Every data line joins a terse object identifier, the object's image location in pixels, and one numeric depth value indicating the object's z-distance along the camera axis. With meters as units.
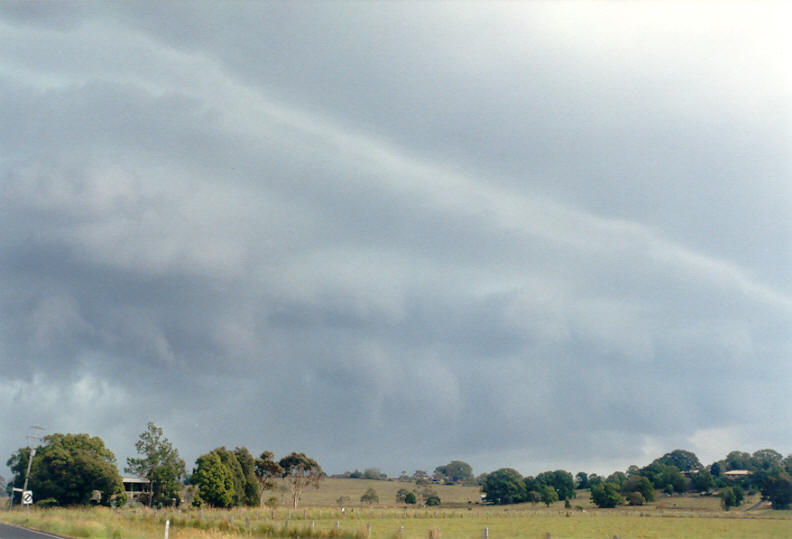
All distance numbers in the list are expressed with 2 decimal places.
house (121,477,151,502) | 106.18
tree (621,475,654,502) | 148.62
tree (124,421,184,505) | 98.19
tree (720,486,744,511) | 133.38
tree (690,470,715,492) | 164.12
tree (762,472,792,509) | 127.69
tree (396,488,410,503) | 164.50
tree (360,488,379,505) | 152.56
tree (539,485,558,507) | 157.51
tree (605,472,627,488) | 156.05
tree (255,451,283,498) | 116.62
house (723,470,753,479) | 189.68
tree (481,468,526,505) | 163.50
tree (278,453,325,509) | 123.94
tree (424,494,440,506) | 149.16
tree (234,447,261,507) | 101.75
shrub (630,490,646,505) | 146.25
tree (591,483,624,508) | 140.75
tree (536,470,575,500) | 178.88
